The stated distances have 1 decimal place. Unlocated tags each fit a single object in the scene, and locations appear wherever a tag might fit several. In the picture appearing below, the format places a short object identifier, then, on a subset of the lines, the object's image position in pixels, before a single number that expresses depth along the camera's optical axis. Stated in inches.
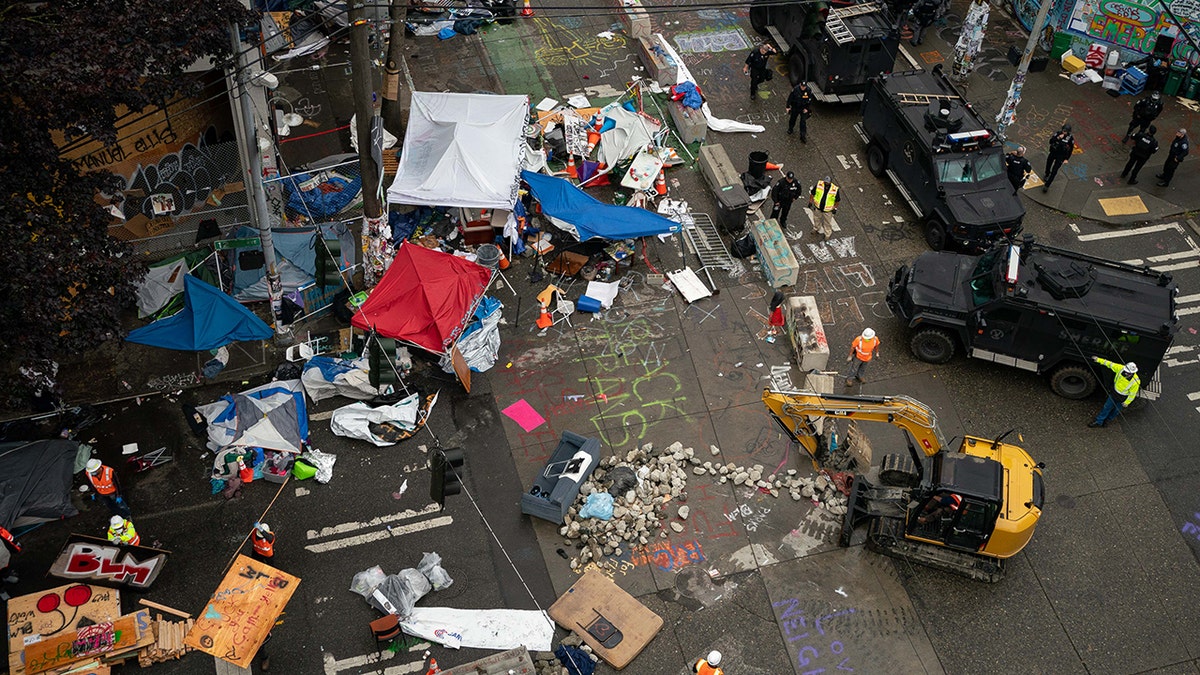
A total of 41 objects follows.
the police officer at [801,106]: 1010.1
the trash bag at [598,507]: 713.0
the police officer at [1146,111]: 989.8
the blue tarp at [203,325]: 751.1
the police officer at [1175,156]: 961.5
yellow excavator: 648.4
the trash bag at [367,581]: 669.9
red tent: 781.3
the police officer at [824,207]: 947.3
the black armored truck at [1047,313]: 764.0
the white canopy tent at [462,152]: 874.1
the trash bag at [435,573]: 678.5
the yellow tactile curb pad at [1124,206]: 968.9
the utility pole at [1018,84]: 935.4
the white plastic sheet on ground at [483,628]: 652.1
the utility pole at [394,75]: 911.0
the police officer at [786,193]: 911.7
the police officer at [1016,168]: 925.2
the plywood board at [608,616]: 645.9
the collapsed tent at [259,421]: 745.6
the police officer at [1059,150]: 944.9
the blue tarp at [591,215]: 862.5
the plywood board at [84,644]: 610.2
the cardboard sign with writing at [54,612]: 611.2
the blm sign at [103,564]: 649.0
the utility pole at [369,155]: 766.5
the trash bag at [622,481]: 729.0
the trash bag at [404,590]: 658.8
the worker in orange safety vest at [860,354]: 782.5
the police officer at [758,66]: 1070.4
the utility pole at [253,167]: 698.8
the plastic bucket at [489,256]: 879.7
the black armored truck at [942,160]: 888.9
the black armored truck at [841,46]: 1034.7
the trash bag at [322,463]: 741.3
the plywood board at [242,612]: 610.2
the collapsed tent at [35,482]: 666.2
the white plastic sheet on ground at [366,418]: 765.9
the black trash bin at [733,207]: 919.7
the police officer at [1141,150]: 959.6
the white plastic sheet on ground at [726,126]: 1059.9
